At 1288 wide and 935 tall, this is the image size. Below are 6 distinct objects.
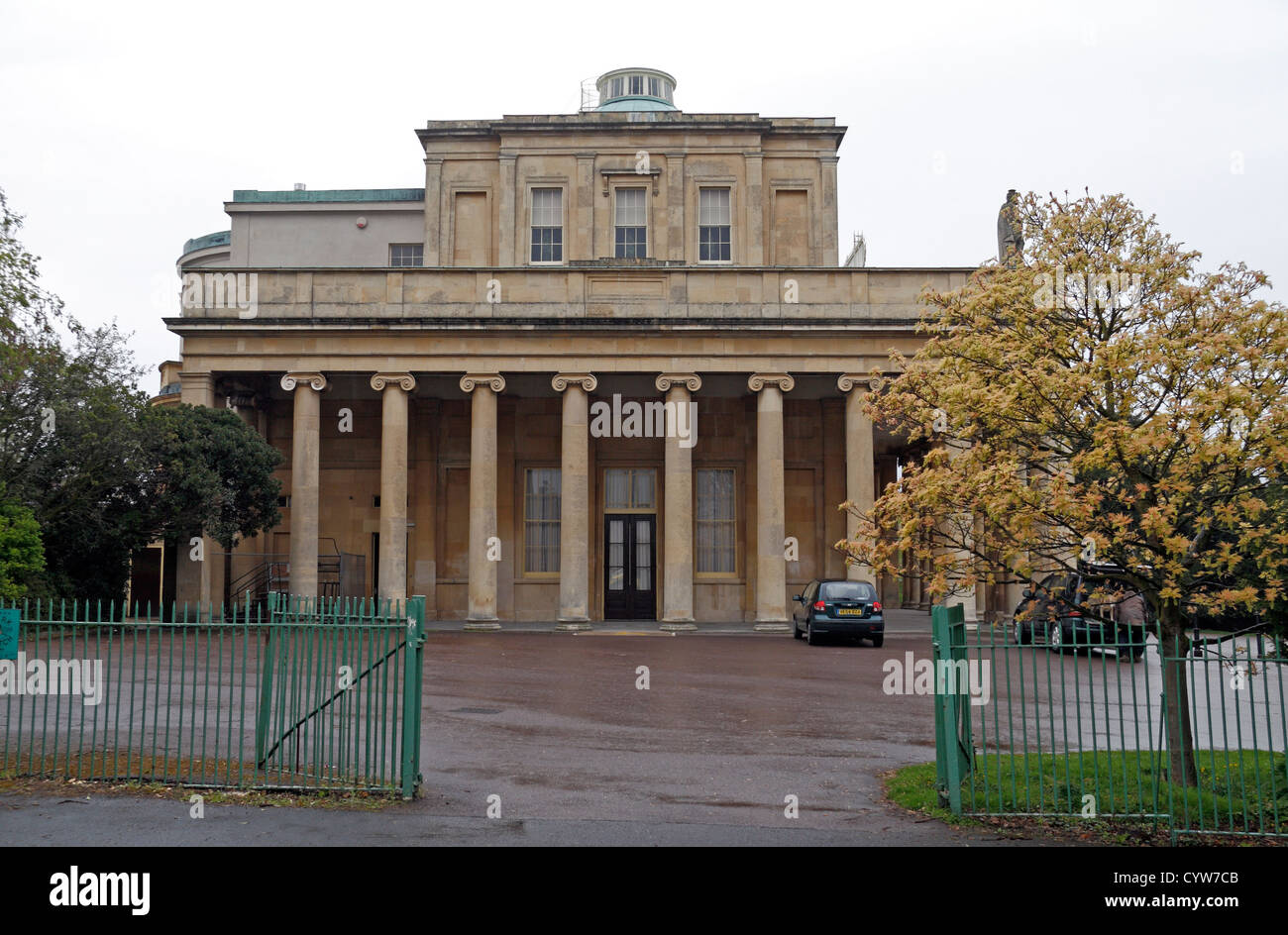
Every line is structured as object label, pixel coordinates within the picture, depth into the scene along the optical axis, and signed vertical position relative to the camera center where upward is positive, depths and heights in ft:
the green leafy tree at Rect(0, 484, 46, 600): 65.00 +0.74
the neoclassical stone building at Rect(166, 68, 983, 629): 96.32 +17.59
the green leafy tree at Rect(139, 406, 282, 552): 84.28 +6.77
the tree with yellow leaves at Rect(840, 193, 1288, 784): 28.68 +3.66
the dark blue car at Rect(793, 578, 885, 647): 81.97 -4.40
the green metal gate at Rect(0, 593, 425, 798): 30.22 -5.20
